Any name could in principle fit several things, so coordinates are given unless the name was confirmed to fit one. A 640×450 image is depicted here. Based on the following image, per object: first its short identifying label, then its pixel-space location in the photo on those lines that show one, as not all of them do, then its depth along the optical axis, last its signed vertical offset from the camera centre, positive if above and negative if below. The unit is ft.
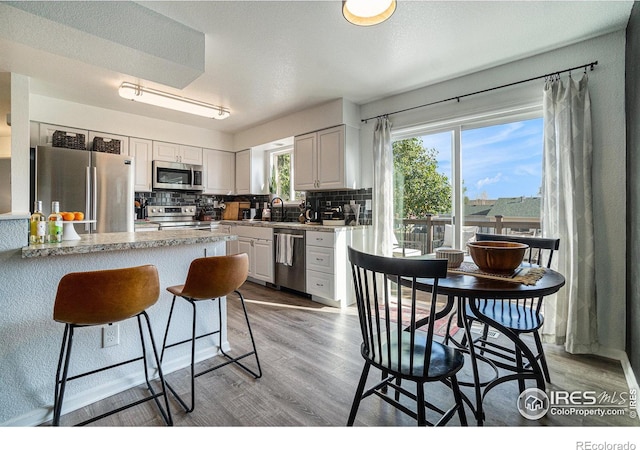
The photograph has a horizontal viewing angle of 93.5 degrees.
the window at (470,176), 9.06 +1.52
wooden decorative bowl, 5.10 -0.62
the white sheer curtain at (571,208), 7.55 +0.33
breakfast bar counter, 4.91 -1.88
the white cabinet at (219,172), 16.89 +2.82
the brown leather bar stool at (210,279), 5.65 -1.14
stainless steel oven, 15.10 +0.17
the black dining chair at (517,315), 5.54 -1.88
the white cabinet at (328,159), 12.16 +2.61
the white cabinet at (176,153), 14.87 +3.49
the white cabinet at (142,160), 14.08 +2.86
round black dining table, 4.25 -1.01
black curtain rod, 7.64 +4.08
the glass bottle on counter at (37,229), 5.26 -0.16
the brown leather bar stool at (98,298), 4.34 -1.16
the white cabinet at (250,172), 16.84 +2.74
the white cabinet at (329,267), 11.28 -1.80
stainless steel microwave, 14.79 +2.27
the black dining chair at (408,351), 3.81 -2.01
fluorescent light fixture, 9.60 +4.33
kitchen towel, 12.59 -1.21
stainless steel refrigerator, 10.75 +1.35
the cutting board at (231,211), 17.62 +0.56
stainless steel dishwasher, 12.36 -1.57
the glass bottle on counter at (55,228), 5.45 -0.15
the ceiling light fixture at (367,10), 5.32 +3.81
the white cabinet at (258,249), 13.61 -1.36
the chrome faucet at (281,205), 15.94 +0.81
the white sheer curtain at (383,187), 11.71 +1.32
